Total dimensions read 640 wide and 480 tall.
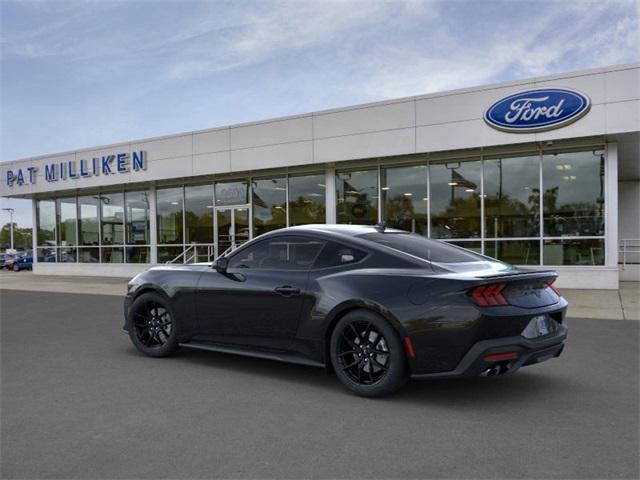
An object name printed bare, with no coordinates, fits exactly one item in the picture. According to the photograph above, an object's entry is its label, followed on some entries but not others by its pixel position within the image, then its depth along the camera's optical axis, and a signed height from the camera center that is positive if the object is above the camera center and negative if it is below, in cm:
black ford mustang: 416 -62
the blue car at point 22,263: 3573 -151
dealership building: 1321 +175
